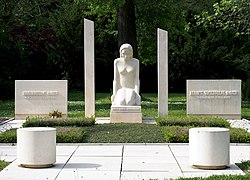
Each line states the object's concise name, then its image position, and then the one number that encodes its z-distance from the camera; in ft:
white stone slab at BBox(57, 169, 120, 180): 29.43
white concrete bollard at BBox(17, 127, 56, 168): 31.99
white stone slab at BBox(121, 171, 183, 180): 29.37
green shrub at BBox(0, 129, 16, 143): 44.16
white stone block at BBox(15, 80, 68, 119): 65.57
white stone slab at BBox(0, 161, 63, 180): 29.60
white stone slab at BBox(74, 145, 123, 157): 38.24
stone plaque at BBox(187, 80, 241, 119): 66.64
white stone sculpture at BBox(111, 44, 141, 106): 61.05
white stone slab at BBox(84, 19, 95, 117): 63.31
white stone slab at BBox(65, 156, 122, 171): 32.55
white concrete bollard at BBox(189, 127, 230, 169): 31.63
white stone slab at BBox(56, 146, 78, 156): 38.70
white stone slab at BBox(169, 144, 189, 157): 38.14
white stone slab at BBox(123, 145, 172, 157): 37.83
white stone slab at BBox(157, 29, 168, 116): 65.00
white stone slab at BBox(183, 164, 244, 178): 30.19
